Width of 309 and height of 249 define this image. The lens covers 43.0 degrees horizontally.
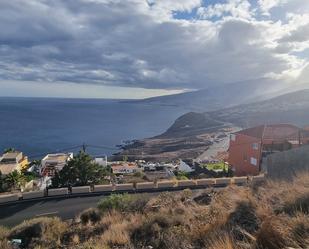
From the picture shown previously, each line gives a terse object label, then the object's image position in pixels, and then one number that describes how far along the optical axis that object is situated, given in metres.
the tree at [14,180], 28.66
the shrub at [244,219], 6.10
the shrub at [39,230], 10.10
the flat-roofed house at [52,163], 45.99
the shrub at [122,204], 13.10
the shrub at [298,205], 6.29
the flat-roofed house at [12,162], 46.72
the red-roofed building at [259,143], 35.31
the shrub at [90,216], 12.62
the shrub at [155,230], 7.33
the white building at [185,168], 49.31
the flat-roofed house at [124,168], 47.72
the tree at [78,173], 26.08
